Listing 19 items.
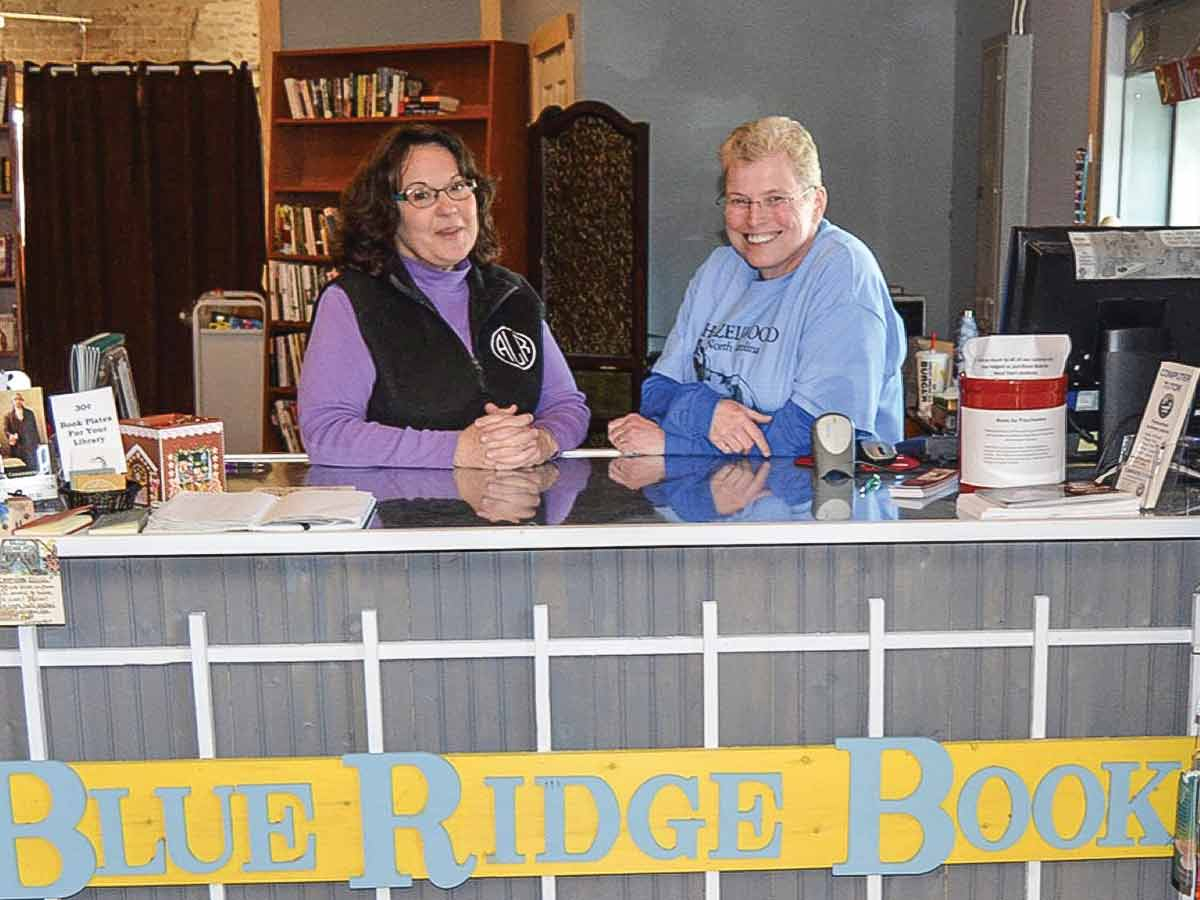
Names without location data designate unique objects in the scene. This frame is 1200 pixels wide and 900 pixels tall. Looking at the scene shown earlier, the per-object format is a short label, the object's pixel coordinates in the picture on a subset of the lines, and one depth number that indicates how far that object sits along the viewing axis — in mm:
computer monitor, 2480
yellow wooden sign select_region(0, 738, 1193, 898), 2105
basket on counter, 2184
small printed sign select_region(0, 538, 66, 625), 2037
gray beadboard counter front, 2119
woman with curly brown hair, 2779
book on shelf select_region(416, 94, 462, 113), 6238
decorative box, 2254
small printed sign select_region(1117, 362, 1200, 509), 2152
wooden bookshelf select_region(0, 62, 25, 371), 7328
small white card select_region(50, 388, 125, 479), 2182
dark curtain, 7371
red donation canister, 2254
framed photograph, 2242
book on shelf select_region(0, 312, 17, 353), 7496
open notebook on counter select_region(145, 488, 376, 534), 2051
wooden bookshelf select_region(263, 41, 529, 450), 6133
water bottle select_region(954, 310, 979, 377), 3621
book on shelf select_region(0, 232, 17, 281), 7406
